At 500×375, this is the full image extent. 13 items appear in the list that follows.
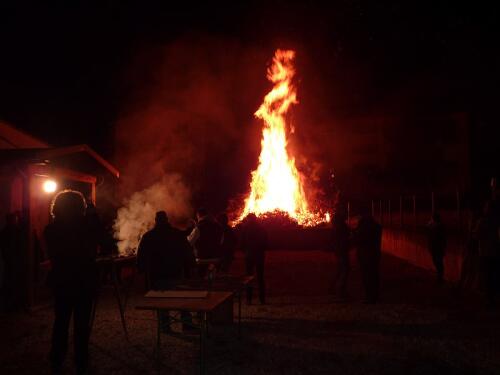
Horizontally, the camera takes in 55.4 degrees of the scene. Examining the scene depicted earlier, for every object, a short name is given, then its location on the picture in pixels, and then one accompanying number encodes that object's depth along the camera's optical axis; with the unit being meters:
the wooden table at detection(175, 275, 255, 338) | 5.89
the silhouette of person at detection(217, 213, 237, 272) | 9.82
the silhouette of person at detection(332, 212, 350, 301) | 9.52
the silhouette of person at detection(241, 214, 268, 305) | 9.11
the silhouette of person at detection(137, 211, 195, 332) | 6.60
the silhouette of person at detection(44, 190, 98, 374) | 4.87
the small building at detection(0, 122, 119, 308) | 8.45
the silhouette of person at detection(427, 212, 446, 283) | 11.28
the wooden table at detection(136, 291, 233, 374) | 4.63
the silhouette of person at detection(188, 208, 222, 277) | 8.64
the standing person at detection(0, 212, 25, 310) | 8.41
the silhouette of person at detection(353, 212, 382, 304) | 8.88
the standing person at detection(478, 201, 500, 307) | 8.36
